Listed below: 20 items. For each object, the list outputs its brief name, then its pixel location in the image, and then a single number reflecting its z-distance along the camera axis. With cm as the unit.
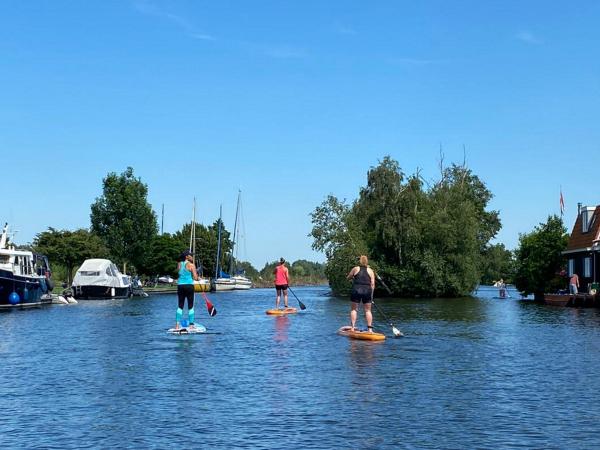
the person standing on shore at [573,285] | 5522
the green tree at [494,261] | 9815
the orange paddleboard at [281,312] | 3778
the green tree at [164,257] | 13138
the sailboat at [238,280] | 12649
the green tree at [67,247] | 8962
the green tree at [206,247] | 14525
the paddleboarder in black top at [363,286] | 2331
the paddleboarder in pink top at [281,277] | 3572
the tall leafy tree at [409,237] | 7688
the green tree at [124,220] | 10238
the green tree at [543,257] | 6619
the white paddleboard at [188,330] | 2503
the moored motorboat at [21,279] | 4644
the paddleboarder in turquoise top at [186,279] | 2364
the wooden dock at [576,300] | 5259
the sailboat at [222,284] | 11812
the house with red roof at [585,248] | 5738
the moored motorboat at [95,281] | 7044
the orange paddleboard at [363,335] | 2264
